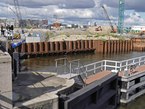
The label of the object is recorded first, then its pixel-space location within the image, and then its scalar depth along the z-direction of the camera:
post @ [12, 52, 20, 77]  7.15
